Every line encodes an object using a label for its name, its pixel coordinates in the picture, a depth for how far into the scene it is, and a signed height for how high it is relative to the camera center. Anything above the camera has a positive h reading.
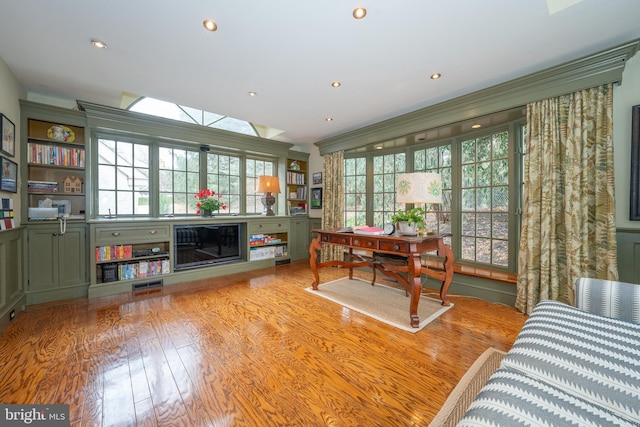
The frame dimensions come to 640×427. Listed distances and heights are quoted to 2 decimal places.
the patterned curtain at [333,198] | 4.54 +0.26
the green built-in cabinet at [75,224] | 2.76 -0.13
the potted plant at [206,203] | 3.98 +0.16
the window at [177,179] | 3.84 +0.54
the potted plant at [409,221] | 2.57 -0.10
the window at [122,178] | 3.39 +0.51
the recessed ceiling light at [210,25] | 1.79 +1.39
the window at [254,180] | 4.74 +0.62
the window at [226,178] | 4.30 +0.63
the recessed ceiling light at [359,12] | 1.68 +1.39
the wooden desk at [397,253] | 2.27 -0.44
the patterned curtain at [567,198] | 2.14 +0.12
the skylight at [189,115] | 3.75 +1.64
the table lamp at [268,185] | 4.20 +0.48
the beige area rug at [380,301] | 2.42 -1.04
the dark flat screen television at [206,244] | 3.73 -0.52
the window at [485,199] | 3.09 +0.16
